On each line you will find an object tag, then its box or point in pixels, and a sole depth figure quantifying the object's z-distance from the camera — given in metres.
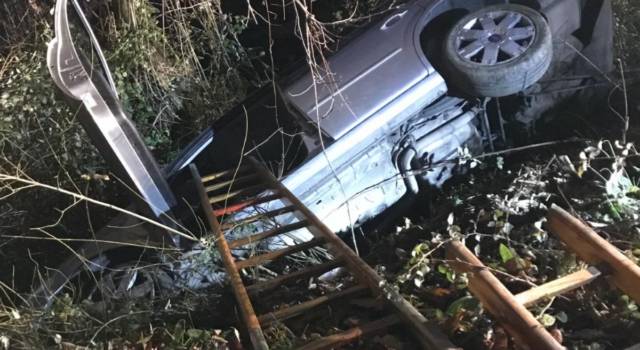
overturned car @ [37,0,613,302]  3.34
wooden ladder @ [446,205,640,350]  1.75
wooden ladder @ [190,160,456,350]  2.09
